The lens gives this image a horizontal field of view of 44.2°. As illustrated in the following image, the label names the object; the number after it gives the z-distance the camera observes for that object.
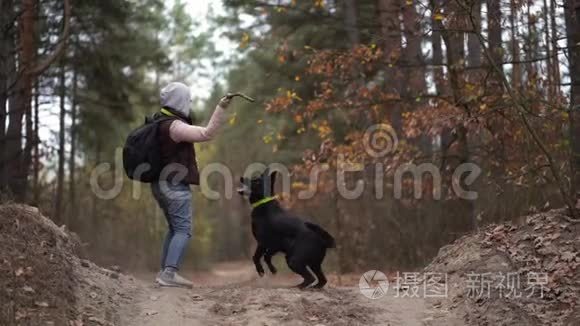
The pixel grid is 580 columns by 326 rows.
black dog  8.00
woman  7.91
